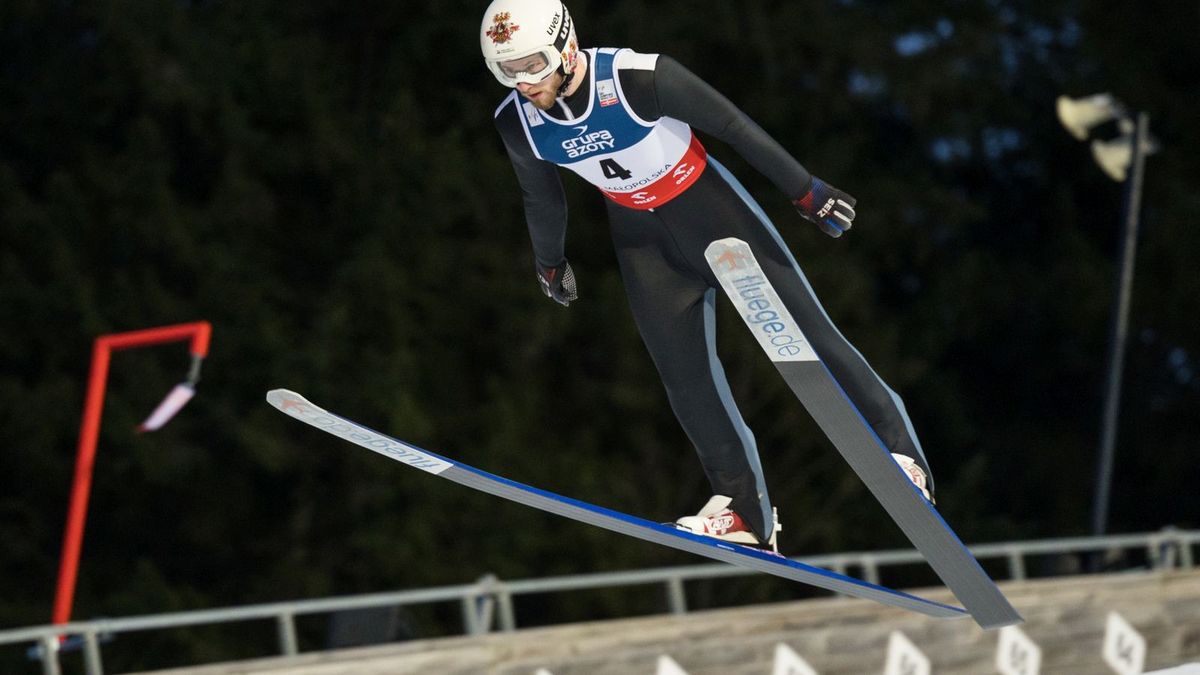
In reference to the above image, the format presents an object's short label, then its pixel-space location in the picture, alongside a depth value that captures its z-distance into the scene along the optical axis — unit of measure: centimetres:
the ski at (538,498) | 1130
